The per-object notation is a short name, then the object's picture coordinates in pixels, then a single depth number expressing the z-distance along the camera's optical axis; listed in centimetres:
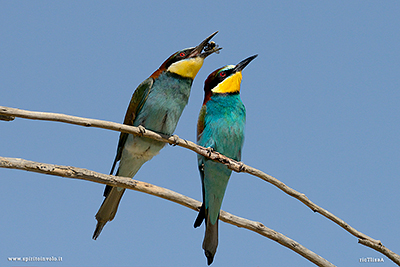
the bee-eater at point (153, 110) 765
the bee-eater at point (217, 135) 768
